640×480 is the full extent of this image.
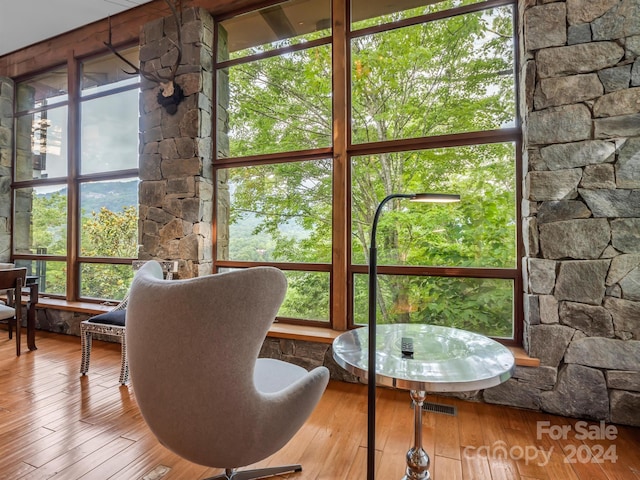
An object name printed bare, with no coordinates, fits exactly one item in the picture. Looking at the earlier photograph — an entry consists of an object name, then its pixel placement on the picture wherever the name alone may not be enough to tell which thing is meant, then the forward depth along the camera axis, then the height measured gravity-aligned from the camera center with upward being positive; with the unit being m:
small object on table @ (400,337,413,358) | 1.36 -0.47
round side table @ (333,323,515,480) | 1.13 -0.48
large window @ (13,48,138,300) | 3.65 +0.80
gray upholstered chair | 1.02 -0.40
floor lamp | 0.98 -0.34
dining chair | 3.00 -0.40
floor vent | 2.10 -1.12
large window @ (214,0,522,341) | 2.38 +0.77
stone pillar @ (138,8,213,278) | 3.08 +0.90
